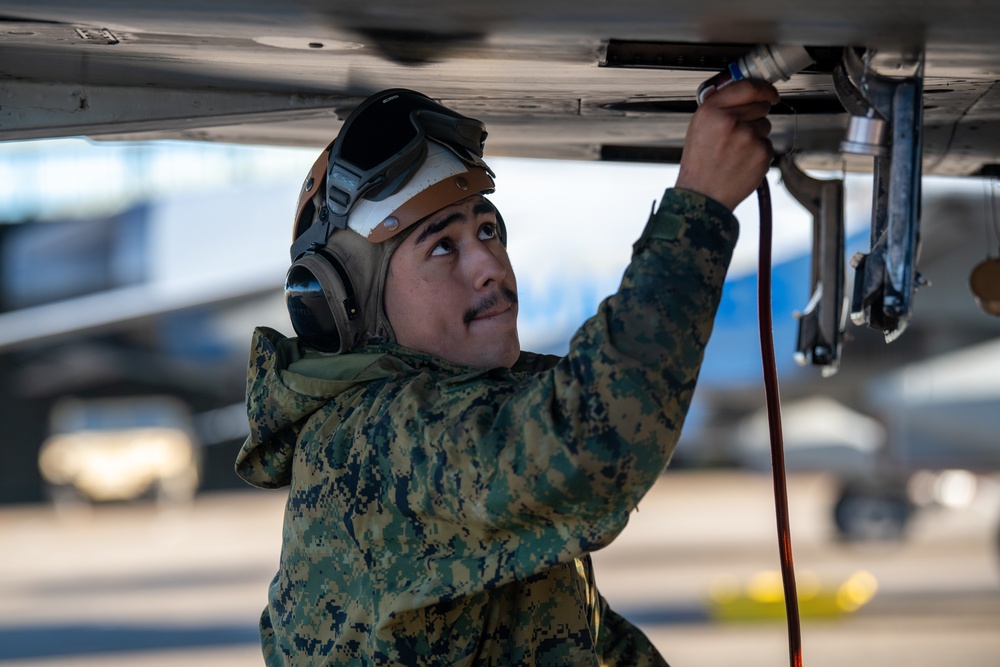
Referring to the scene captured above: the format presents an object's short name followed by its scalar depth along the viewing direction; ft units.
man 8.84
